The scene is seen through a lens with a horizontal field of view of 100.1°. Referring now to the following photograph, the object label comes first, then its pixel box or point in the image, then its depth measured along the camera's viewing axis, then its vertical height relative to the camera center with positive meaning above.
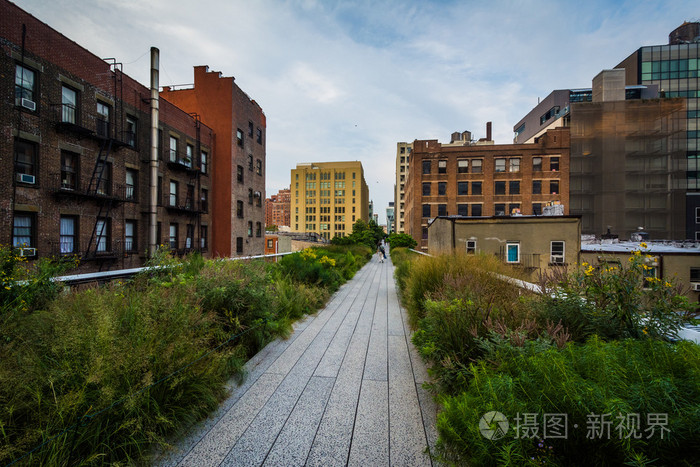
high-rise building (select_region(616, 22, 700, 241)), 43.44 +26.60
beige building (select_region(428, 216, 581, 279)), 17.52 -0.17
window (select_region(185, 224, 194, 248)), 20.95 -0.30
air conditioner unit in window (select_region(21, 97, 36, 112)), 11.27 +4.95
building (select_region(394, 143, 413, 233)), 88.88 +18.73
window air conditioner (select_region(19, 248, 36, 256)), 10.87 -0.84
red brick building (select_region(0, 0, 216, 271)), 11.12 +3.70
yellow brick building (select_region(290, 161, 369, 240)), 91.44 +10.65
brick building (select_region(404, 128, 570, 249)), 36.75 +7.20
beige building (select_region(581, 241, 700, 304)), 19.94 -1.71
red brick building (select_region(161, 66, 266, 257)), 23.75 +7.30
